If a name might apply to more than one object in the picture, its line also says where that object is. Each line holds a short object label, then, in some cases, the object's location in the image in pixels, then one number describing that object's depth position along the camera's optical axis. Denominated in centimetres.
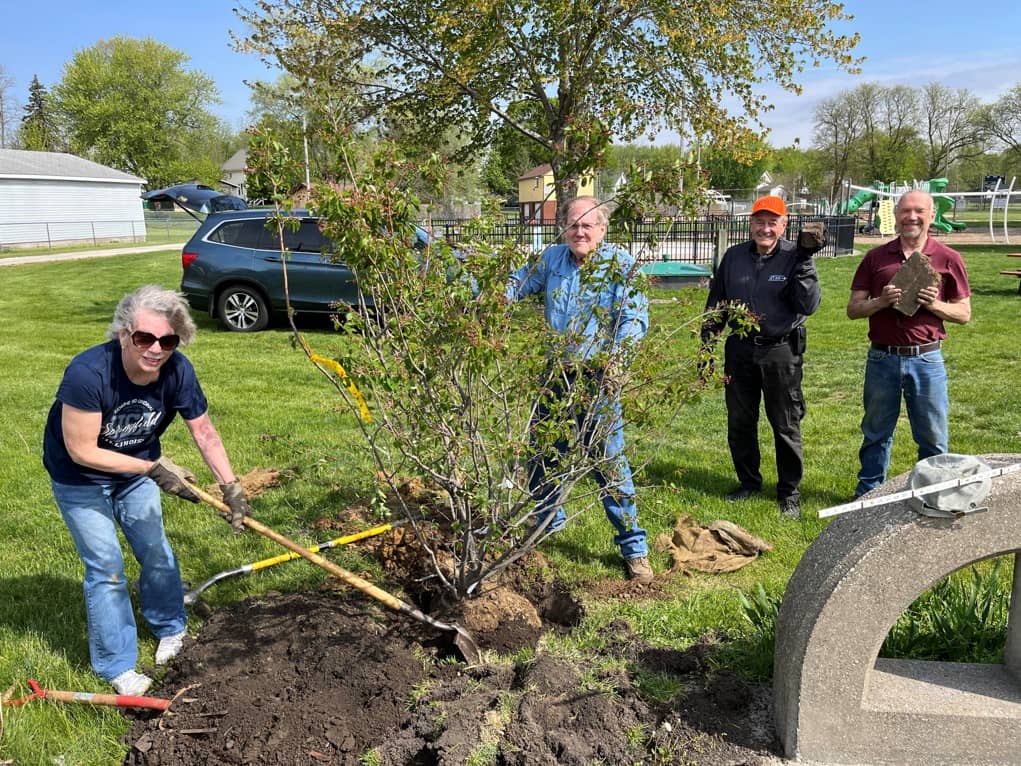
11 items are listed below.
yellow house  3646
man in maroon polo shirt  420
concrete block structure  227
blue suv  1118
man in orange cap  444
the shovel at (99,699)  285
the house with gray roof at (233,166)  6269
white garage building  3434
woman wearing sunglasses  288
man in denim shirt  313
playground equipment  2391
